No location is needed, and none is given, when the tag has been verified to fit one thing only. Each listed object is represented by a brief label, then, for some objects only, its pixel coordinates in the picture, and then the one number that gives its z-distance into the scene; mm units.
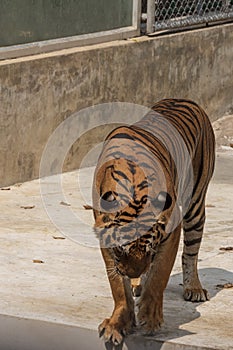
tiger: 9500
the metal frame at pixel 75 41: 17352
